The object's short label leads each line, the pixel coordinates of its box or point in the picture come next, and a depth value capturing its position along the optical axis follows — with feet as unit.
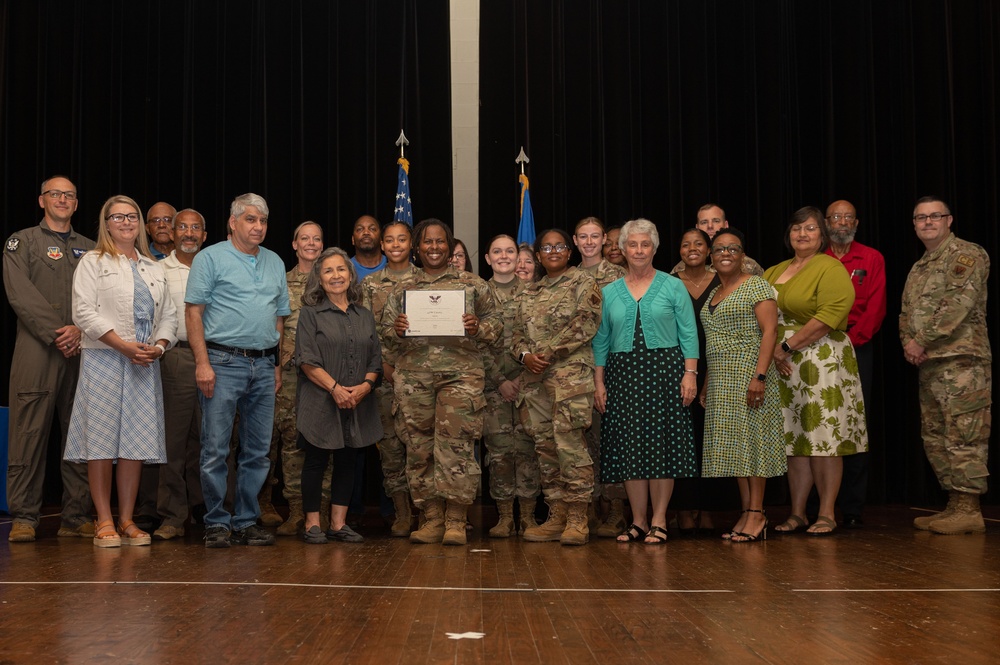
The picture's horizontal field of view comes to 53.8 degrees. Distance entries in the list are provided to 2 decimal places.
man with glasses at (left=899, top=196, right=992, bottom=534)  17.29
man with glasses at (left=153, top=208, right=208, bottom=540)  16.58
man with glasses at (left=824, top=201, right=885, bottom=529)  18.70
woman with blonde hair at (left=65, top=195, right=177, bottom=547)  15.01
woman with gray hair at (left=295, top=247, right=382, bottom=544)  15.25
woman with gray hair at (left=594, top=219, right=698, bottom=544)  15.58
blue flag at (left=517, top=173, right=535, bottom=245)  22.61
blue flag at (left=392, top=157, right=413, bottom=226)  22.94
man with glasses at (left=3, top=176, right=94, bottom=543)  16.20
